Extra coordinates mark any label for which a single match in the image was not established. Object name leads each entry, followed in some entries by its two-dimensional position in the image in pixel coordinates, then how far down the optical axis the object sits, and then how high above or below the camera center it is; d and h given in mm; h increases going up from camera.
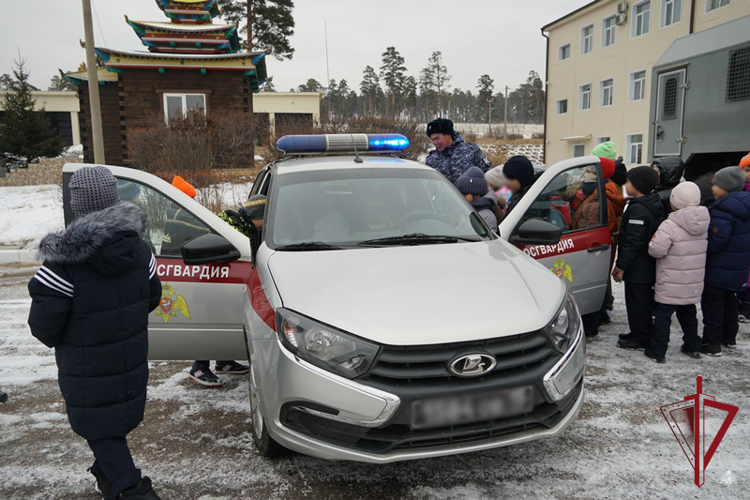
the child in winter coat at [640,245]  4305 -663
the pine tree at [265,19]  37500 +10734
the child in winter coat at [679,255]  4125 -723
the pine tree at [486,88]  86062 +12806
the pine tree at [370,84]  83000 +13101
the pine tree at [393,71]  71812 +13153
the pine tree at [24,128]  28845 +2232
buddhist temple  21500 +3980
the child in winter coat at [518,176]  4789 -96
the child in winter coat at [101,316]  2100 -615
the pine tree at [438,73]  84000 +15011
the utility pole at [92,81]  11730 +1965
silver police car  2139 -676
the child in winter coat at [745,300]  5035 -1420
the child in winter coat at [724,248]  4234 -683
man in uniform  5977 +169
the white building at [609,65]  24422 +5620
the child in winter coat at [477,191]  4602 -222
